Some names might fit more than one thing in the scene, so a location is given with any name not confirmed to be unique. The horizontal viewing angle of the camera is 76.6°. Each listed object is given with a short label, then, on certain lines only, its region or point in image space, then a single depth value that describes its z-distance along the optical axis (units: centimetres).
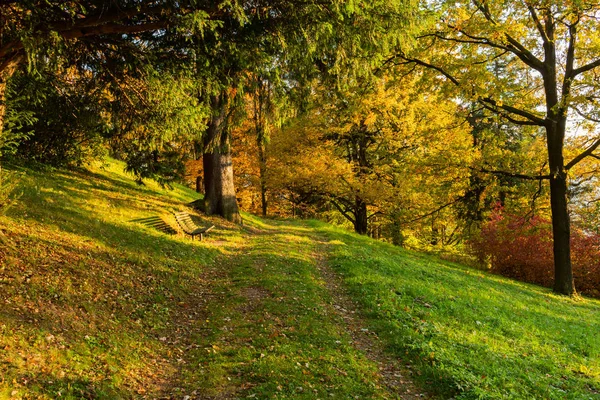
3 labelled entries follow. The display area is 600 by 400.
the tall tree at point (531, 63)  1173
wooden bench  1062
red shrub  1505
